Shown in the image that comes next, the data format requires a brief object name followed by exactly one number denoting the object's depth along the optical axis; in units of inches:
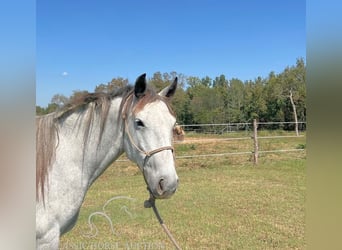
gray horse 46.2
